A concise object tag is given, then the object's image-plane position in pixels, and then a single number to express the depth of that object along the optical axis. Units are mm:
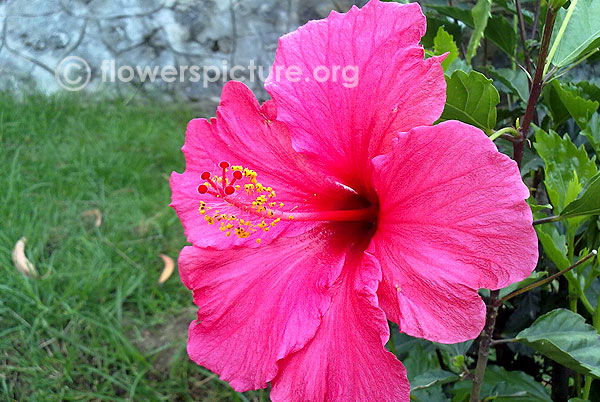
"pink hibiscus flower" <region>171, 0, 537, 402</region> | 168
